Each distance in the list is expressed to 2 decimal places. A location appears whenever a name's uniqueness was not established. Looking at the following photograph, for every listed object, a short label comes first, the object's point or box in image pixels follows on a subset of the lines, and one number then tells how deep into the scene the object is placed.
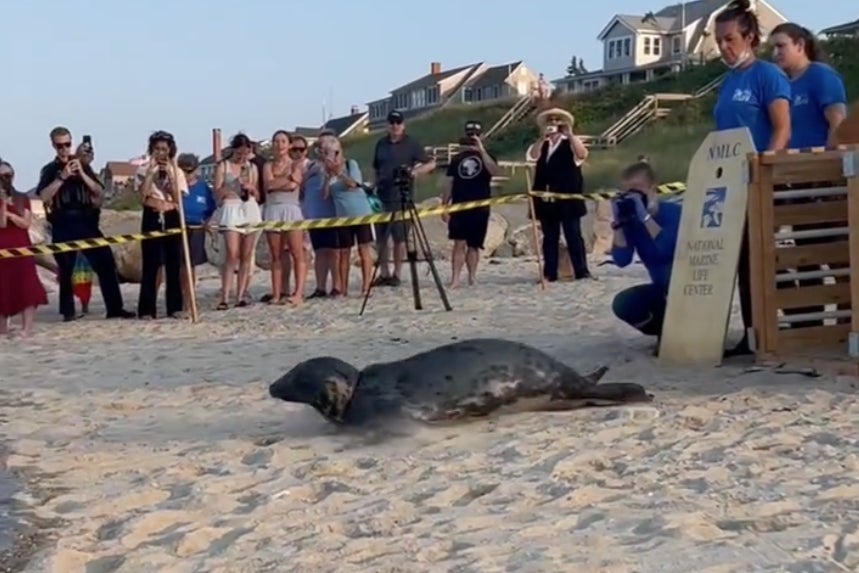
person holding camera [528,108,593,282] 13.02
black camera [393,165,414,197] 11.51
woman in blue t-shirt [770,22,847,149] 7.03
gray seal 5.93
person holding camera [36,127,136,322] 11.73
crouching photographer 7.71
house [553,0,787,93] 77.19
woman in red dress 10.79
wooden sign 7.11
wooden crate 6.91
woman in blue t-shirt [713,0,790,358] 6.91
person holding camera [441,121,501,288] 13.00
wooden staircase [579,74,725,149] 48.74
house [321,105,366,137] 91.78
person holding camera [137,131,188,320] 11.73
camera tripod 11.13
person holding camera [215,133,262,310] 12.20
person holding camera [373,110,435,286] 12.81
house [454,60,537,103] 89.31
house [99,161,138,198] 71.75
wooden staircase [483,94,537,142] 59.38
